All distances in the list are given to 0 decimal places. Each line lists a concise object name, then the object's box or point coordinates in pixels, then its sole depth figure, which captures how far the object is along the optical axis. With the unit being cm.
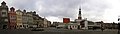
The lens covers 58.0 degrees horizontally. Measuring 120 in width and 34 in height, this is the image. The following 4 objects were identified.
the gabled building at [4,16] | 4806
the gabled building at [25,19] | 5632
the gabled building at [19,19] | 5320
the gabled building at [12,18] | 4988
